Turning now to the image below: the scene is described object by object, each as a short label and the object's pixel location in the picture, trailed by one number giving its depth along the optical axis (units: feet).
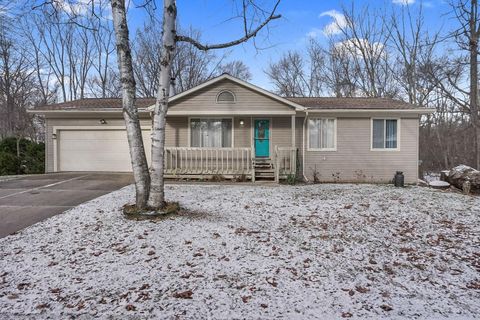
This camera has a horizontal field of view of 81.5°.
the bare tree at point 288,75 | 86.38
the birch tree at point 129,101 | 17.74
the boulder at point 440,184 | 29.71
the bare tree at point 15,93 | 54.77
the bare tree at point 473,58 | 29.40
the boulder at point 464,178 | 26.84
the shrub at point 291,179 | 31.91
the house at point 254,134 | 34.06
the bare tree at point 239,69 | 95.50
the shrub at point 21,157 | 42.11
